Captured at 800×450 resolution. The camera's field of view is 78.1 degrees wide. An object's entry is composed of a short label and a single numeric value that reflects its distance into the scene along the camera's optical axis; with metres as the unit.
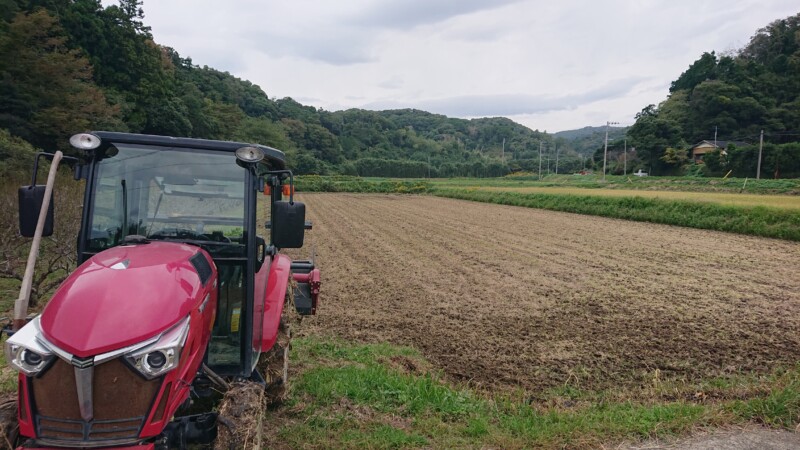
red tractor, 2.15
